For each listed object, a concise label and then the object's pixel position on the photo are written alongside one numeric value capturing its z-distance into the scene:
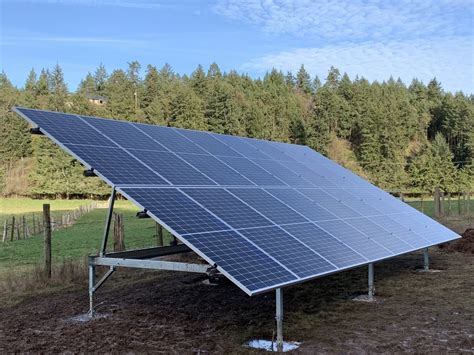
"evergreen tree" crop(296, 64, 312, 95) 138.75
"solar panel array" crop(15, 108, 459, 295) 7.30
